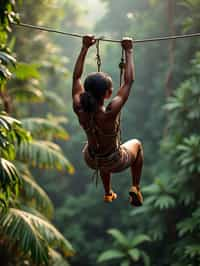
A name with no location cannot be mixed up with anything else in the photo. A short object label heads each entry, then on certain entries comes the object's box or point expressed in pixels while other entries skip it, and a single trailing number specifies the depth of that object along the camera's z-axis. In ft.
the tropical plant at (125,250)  51.24
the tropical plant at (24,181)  23.94
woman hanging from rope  19.49
